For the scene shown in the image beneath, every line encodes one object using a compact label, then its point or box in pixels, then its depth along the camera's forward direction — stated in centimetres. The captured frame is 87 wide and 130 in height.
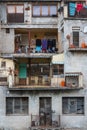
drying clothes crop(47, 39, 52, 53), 3833
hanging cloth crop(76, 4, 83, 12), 3591
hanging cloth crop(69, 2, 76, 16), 3587
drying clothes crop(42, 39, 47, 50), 3822
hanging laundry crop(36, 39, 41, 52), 3848
